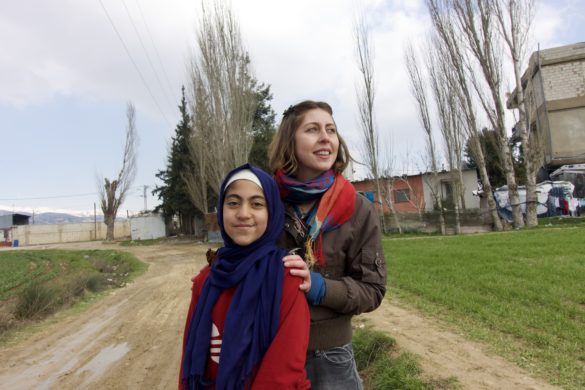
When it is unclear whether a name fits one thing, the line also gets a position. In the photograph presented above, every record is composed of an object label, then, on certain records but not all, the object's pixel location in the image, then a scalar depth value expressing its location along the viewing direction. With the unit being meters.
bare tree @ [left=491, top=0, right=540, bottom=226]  15.02
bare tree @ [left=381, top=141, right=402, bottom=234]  18.28
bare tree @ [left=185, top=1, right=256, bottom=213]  18.03
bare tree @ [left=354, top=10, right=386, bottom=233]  20.44
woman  1.48
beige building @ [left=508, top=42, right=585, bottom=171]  21.58
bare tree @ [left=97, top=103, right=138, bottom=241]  37.50
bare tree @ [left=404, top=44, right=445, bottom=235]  22.33
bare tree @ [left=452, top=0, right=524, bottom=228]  15.50
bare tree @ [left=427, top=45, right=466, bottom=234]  20.61
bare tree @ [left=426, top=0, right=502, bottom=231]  16.61
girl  1.33
